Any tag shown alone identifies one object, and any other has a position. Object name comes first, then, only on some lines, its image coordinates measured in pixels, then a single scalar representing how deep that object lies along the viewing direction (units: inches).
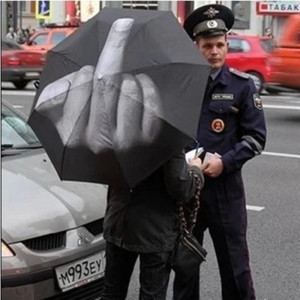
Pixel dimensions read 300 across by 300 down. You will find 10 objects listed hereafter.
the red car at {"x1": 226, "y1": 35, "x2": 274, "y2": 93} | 668.7
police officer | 130.6
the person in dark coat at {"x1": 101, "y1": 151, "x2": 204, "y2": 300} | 113.1
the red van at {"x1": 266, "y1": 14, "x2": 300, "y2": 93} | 510.0
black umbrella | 104.4
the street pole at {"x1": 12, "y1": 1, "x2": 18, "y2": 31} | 1529.3
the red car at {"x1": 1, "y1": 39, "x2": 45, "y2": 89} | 759.1
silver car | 133.6
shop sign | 1143.6
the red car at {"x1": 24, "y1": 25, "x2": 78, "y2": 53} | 795.8
